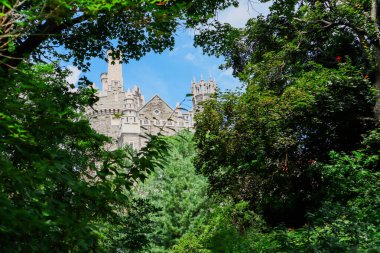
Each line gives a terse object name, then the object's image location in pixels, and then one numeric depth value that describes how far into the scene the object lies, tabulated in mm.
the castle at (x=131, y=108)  51938
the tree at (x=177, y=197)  23547
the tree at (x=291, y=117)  12492
